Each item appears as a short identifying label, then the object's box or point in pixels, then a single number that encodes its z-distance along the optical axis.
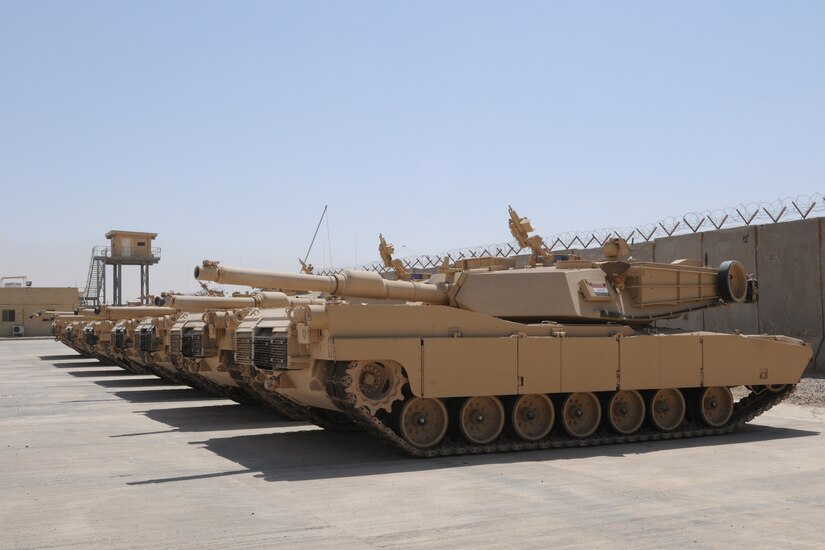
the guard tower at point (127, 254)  68.56
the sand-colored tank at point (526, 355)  13.63
